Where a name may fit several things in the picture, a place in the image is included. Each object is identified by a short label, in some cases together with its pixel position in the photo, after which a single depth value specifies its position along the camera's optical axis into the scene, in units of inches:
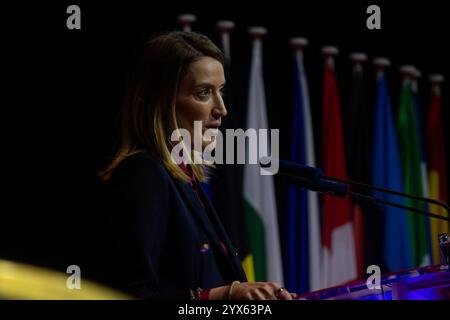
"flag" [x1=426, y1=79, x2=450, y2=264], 444.5
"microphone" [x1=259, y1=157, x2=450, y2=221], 179.8
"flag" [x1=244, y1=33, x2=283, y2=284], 378.3
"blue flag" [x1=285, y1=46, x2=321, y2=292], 392.2
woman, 168.1
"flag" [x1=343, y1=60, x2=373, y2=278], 412.8
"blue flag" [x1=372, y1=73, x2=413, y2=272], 409.4
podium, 151.7
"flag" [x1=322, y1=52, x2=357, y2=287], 397.4
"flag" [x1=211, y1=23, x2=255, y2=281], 362.6
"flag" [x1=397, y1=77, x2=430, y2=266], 425.1
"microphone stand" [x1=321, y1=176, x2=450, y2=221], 173.5
